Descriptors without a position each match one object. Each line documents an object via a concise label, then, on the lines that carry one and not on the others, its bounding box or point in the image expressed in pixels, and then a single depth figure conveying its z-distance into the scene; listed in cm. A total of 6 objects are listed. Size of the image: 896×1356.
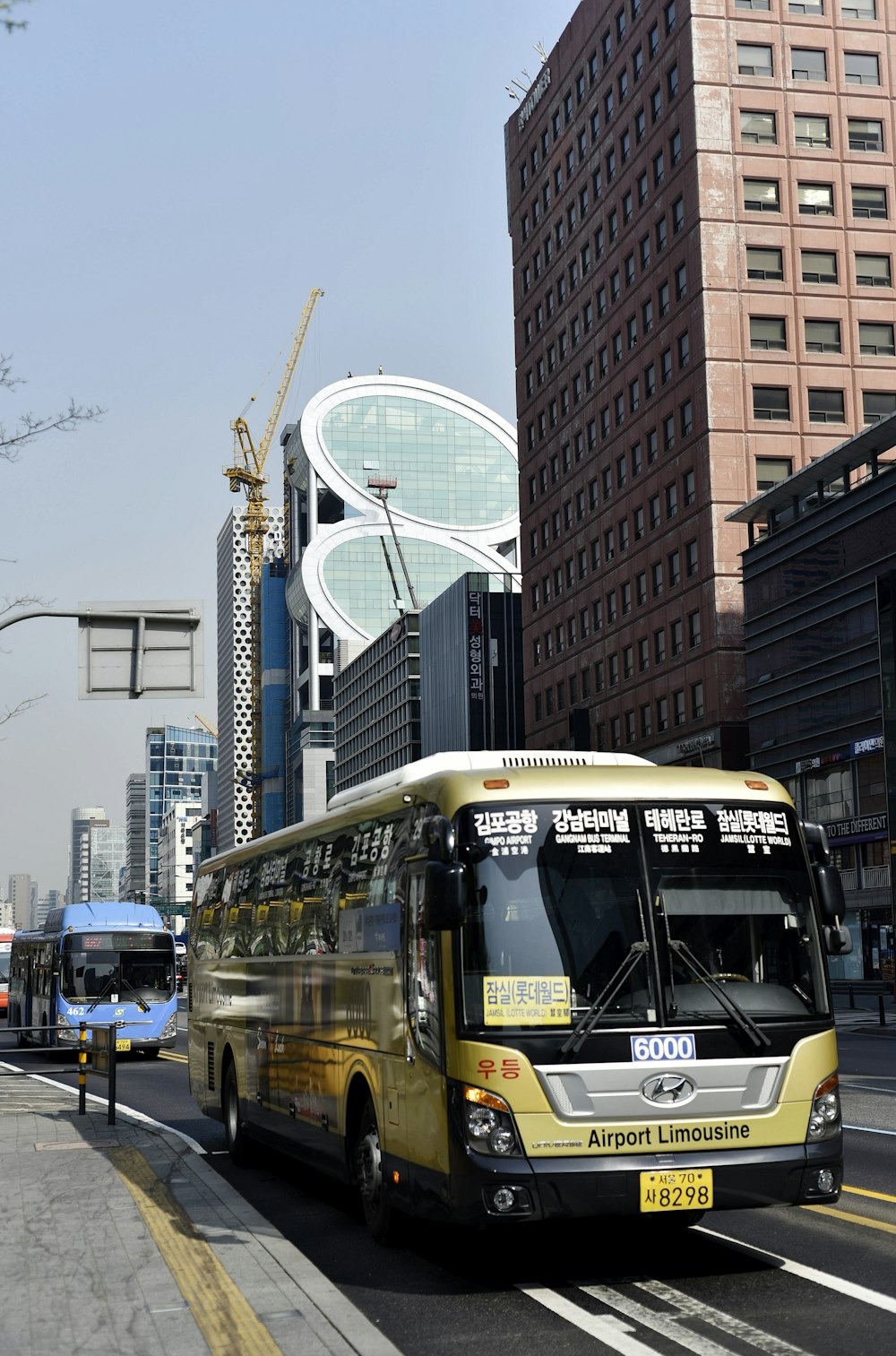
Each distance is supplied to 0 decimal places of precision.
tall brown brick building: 6694
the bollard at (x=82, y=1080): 1925
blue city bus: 3281
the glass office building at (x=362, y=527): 18762
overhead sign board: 1795
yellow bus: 844
